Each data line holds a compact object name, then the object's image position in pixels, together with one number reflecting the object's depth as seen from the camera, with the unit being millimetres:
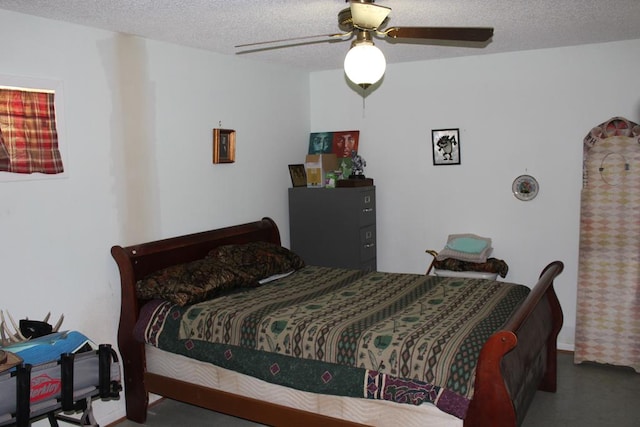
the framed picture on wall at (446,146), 4793
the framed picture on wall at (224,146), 4191
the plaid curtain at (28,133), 2891
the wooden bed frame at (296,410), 2375
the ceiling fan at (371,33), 2535
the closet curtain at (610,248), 4051
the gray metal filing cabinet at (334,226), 4766
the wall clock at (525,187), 4527
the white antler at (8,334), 2717
